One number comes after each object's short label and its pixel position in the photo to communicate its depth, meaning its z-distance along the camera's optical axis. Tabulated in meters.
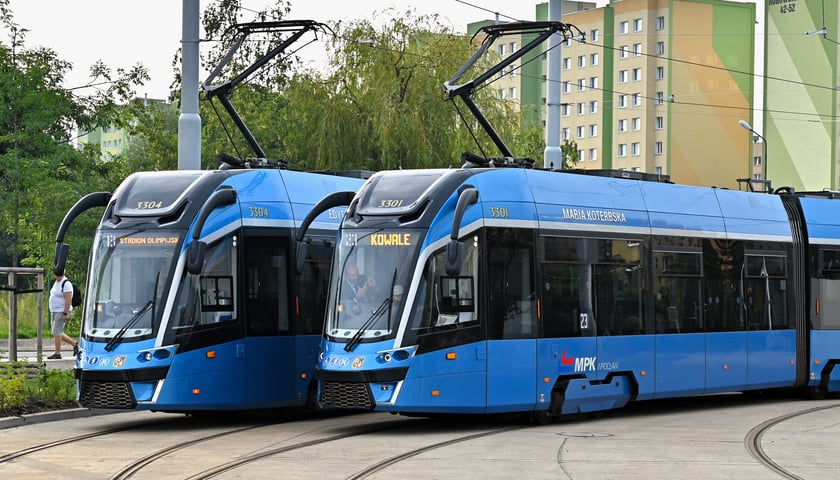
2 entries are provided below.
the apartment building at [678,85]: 103.69
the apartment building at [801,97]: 94.19
